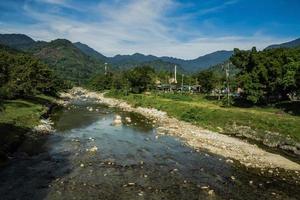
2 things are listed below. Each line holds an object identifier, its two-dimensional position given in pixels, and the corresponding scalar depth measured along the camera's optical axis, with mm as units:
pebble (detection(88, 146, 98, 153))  24105
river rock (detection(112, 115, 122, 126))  38562
